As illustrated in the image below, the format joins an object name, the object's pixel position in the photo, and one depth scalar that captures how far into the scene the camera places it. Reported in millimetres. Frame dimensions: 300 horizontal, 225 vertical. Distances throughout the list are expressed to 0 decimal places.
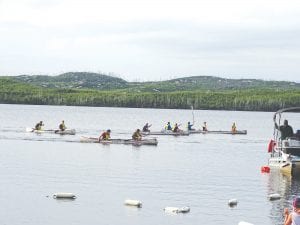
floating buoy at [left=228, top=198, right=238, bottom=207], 36084
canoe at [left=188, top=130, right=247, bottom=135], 93369
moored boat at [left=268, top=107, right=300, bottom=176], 46469
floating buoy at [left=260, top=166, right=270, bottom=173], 51469
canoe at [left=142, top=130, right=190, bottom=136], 88375
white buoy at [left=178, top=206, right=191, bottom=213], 33562
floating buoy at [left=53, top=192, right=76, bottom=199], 36500
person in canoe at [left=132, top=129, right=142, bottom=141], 70375
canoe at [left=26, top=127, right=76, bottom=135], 84188
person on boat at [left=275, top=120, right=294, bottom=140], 47250
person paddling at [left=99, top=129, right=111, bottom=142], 71812
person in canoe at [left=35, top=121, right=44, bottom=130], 84812
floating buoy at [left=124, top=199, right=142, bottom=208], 34781
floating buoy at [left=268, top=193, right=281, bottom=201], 38719
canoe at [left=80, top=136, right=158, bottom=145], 71000
